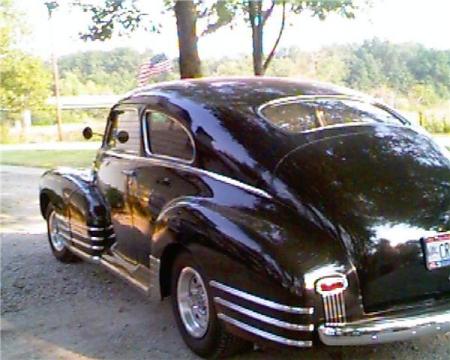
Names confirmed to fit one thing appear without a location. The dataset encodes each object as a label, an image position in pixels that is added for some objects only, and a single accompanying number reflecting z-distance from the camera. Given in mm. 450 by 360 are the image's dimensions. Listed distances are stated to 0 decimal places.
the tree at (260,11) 14055
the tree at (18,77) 36656
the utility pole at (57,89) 33850
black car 3189
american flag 18641
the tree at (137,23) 8914
